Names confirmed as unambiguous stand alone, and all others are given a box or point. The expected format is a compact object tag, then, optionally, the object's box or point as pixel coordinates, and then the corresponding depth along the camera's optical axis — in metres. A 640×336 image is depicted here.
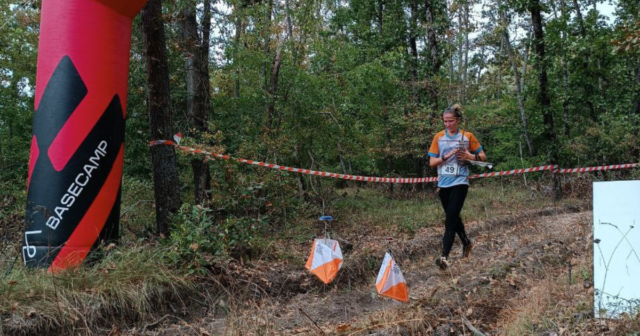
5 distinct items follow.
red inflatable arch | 4.51
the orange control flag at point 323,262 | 4.75
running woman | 5.25
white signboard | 2.78
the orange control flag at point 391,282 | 3.89
